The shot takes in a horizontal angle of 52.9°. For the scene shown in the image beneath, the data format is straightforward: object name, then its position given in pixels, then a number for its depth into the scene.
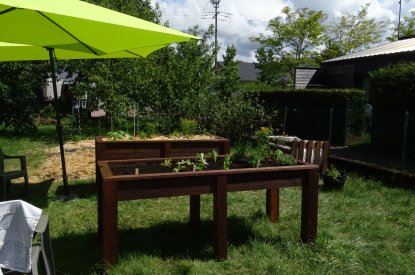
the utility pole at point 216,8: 45.97
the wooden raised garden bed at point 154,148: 6.76
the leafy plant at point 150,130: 7.54
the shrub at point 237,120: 12.44
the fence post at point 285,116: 12.80
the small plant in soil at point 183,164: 4.25
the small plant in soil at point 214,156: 4.68
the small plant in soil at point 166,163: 4.44
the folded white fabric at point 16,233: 2.52
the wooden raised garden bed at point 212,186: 3.63
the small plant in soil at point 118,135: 7.21
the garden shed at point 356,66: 13.38
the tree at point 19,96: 14.91
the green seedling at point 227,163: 4.24
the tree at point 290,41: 30.52
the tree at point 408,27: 33.28
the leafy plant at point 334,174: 6.95
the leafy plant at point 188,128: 8.08
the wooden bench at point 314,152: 8.32
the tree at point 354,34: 32.41
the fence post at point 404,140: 7.52
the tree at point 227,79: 16.37
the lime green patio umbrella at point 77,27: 3.30
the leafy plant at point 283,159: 4.48
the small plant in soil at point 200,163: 4.21
